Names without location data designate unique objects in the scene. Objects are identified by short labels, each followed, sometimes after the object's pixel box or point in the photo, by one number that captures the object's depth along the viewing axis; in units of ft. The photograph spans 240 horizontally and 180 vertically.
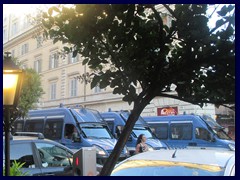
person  25.11
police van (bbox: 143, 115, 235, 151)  42.35
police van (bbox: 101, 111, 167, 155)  37.07
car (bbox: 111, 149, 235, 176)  10.91
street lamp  11.46
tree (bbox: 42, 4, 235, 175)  10.32
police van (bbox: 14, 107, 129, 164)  35.53
